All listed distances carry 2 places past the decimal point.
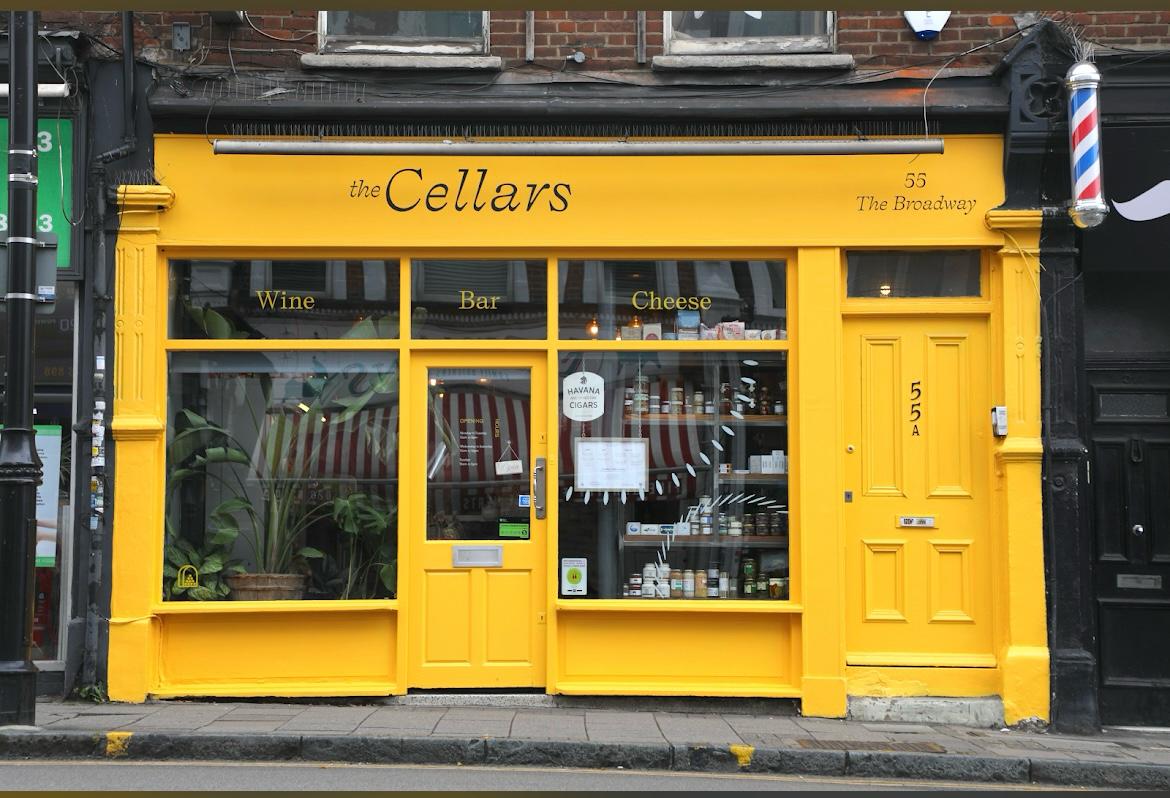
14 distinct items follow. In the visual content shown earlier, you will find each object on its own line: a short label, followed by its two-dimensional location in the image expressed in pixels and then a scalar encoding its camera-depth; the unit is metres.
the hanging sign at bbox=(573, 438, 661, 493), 8.73
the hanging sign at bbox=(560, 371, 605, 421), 8.77
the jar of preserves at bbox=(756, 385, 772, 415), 8.78
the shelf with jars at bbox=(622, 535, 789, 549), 8.76
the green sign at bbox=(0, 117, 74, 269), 8.55
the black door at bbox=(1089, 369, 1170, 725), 8.48
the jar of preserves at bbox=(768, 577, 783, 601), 8.66
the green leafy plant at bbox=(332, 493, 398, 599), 8.66
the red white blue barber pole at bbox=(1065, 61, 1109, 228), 8.02
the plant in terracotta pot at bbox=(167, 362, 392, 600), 8.73
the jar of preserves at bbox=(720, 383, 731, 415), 8.86
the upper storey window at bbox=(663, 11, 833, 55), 8.84
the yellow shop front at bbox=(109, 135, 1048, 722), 8.46
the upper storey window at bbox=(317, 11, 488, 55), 8.84
